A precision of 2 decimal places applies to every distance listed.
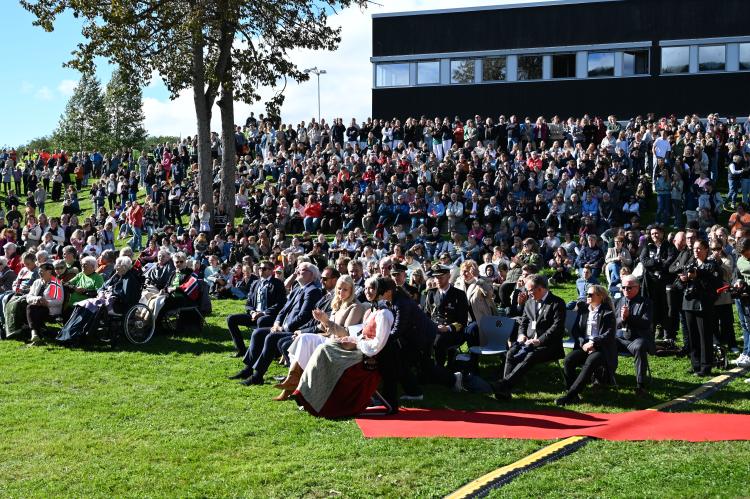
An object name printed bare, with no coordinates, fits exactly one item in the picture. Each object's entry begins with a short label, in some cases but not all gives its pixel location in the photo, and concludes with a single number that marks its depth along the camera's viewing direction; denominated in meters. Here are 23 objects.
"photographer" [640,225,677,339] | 12.07
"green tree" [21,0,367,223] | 23.75
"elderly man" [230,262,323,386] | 10.30
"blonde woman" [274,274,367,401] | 9.20
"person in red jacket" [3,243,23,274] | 15.88
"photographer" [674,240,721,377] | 10.20
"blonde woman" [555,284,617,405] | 9.17
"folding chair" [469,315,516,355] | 10.34
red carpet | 7.82
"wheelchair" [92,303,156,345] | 12.62
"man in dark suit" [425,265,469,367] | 10.45
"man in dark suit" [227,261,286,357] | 11.75
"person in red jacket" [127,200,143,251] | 25.31
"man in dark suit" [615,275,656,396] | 9.44
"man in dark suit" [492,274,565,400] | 9.41
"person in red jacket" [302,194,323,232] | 24.70
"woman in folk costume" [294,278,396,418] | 8.75
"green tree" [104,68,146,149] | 71.00
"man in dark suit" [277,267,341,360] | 10.19
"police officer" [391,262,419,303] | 10.96
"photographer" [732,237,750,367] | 10.10
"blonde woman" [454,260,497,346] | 10.65
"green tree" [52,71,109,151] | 69.31
